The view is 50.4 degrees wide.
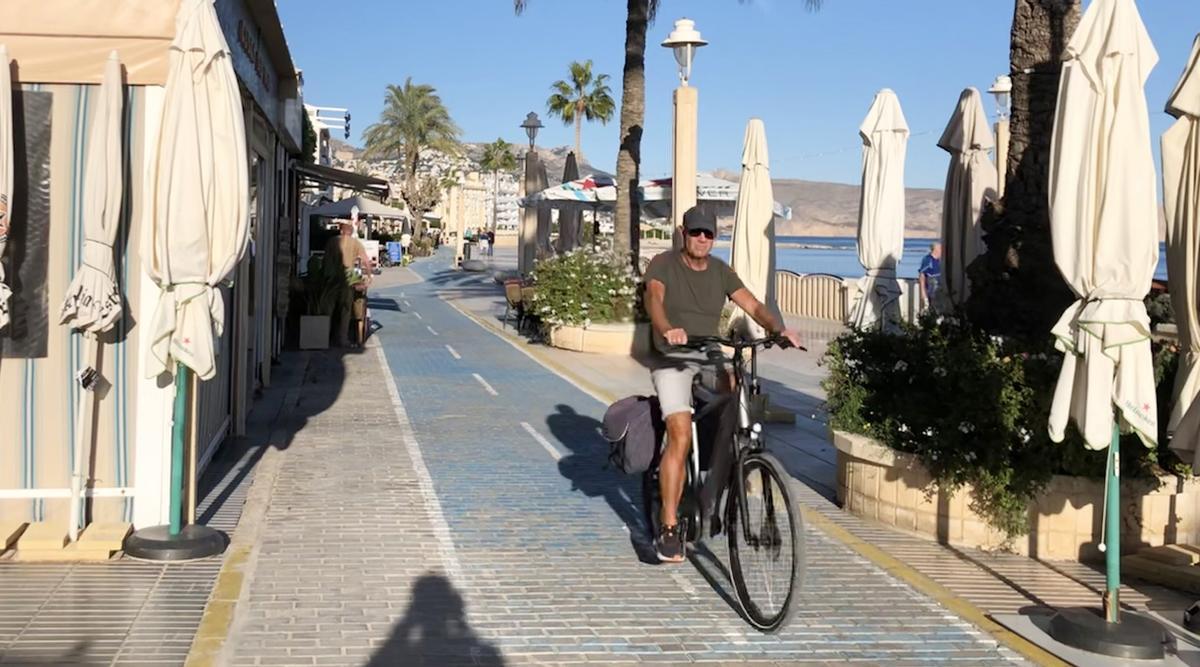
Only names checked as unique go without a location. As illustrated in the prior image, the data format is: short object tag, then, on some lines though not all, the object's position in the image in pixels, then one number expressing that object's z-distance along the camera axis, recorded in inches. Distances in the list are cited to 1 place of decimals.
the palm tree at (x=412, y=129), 3193.9
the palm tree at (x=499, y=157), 4178.2
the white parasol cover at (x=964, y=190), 445.4
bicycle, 219.6
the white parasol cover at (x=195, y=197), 266.7
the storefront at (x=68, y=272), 278.1
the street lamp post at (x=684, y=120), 668.7
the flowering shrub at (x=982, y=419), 283.0
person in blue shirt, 810.2
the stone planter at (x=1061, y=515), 286.0
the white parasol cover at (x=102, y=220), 269.6
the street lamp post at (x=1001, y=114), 741.9
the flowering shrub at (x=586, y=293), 803.6
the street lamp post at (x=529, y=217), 1235.2
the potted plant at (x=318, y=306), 762.8
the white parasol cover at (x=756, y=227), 479.2
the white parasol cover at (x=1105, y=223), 222.8
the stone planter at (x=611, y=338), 785.6
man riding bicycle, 250.5
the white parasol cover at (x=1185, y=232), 232.1
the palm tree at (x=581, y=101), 3043.8
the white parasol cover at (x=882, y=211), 448.1
